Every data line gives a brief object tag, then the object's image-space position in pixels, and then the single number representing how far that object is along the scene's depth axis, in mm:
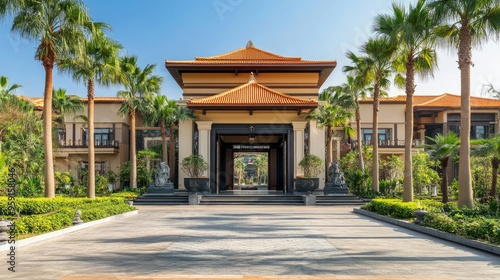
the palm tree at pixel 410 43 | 17312
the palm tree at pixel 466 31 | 15492
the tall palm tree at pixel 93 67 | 21562
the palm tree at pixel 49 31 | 19000
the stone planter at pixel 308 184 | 28703
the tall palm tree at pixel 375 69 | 20438
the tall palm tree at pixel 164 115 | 33969
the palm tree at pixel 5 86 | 29562
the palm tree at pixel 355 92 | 29172
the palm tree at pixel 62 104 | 33531
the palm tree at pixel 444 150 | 22078
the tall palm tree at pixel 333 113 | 32059
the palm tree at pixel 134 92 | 31359
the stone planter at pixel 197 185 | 28750
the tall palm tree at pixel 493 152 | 20425
